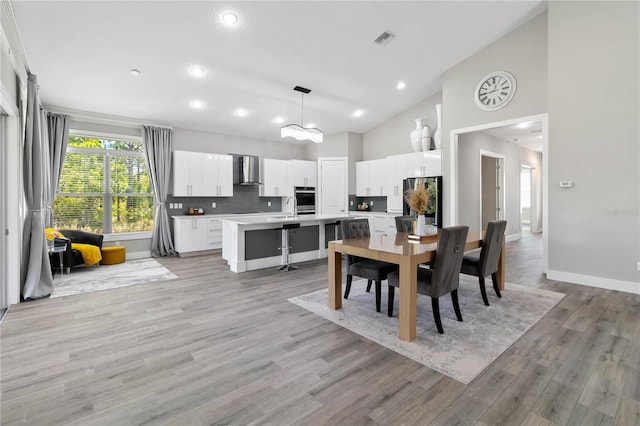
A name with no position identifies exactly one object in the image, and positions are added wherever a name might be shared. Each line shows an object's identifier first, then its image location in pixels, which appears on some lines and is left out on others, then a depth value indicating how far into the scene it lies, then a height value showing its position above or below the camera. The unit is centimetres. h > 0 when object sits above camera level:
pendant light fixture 472 +124
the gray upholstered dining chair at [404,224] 430 -16
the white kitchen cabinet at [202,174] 650 +85
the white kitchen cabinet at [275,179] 777 +87
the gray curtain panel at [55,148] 533 +115
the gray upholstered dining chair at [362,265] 312 -55
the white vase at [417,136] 658 +161
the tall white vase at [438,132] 609 +160
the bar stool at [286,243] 517 -50
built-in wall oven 810 +37
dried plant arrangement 330 +14
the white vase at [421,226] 339 -15
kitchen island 495 -46
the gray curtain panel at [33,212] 364 +3
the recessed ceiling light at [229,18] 358 +227
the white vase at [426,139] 646 +152
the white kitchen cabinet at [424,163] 610 +100
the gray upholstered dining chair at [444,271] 258 -50
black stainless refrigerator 592 +21
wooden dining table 253 -38
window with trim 575 +51
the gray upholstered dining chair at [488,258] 322 -49
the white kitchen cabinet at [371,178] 739 +86
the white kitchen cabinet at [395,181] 685 +72
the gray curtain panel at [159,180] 633 +69
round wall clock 484 +194
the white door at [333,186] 797 +71
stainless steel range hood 725 +102
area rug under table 226 -101
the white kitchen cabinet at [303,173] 802 +104
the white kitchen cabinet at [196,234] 634 -42
